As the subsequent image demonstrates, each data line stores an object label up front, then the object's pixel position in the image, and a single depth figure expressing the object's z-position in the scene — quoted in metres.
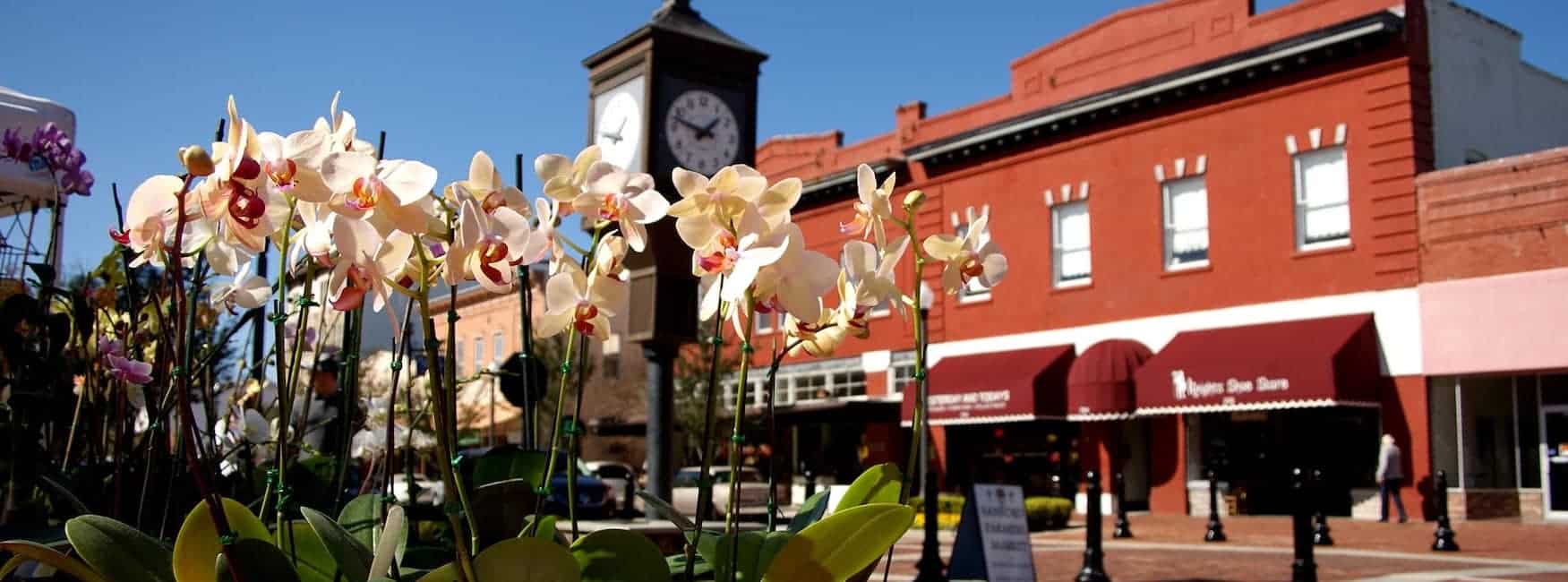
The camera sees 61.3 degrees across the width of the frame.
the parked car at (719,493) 23.64
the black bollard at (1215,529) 16.22
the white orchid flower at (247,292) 1.75
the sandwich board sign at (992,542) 7.85
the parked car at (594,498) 19.50
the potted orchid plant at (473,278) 1.28
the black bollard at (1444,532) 13.91
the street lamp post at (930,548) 9.27
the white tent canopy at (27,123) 5.77
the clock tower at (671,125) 7.26
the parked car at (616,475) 25.54
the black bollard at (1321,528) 14.78
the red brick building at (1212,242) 18.66
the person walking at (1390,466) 17.61
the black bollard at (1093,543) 9.86
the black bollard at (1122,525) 16.28
